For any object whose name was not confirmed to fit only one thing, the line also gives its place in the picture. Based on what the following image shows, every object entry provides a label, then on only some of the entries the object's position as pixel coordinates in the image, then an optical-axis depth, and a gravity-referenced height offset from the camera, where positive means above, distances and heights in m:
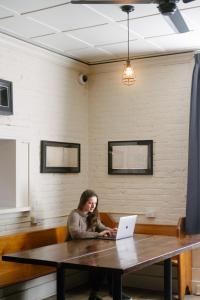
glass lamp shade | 4.63 +0.89
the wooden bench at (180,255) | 5.43 -1.00
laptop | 5.01 -0.64
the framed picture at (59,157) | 5.88 +0.12
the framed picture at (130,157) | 6.27 +0.13
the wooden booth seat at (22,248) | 4.87 -0.86
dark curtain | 5.78 +0.04
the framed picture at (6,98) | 5.22 +0.74
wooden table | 3.81 -0.75
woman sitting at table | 5.12 -0.63
